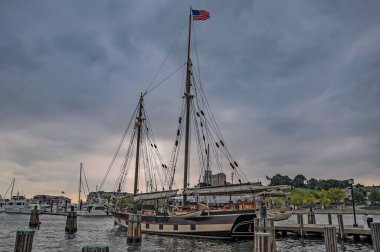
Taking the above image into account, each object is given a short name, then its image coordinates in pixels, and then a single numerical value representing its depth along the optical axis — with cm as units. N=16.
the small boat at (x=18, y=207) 12712
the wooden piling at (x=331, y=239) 2081
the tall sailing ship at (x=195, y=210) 3797
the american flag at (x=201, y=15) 4812
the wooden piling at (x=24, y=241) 1697
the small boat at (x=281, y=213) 5116
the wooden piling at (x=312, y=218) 5025
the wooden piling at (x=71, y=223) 5366
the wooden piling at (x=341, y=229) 3580
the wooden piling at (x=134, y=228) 3719
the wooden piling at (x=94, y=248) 1063
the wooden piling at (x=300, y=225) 4052
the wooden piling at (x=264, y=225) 2370
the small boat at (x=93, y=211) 11412
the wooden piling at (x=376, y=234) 1736
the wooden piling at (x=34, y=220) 6272
